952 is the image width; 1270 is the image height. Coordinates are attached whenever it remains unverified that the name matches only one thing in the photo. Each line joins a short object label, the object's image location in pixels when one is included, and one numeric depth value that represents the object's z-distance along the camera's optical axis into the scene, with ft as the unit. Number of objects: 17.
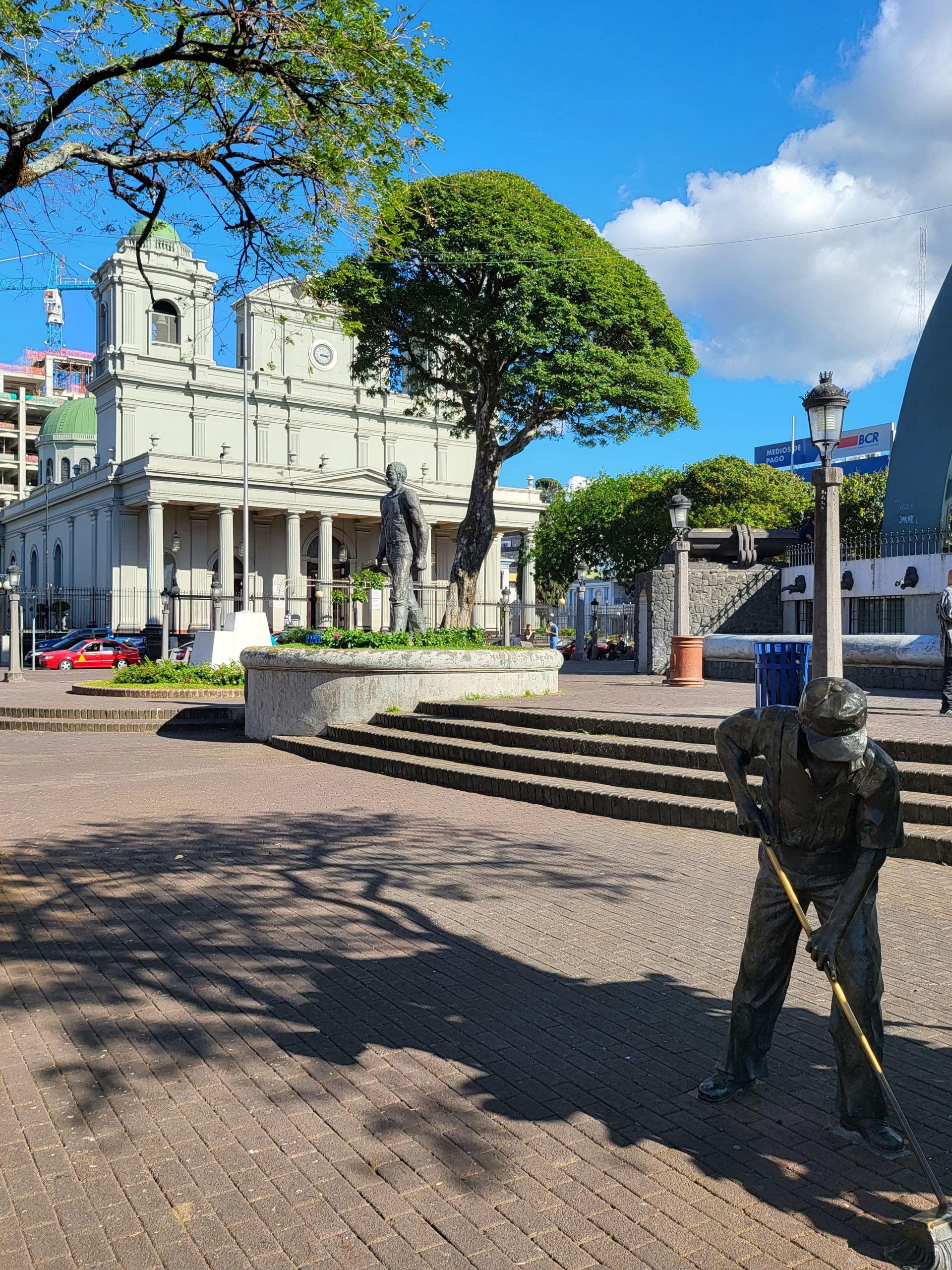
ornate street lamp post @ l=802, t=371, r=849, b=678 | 29.32
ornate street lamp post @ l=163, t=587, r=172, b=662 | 114.30
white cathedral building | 170.60
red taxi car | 117.19
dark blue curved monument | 73.41
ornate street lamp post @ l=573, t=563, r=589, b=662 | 140.56
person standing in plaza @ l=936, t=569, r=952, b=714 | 34.73
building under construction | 305.94
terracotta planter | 55.47
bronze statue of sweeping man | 9.71
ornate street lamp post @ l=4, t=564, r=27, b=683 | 90.43
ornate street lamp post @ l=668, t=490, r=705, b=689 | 55.57
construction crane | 346.13
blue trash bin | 33.47
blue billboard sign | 353.51
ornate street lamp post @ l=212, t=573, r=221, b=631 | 123.75
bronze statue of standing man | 51.96
